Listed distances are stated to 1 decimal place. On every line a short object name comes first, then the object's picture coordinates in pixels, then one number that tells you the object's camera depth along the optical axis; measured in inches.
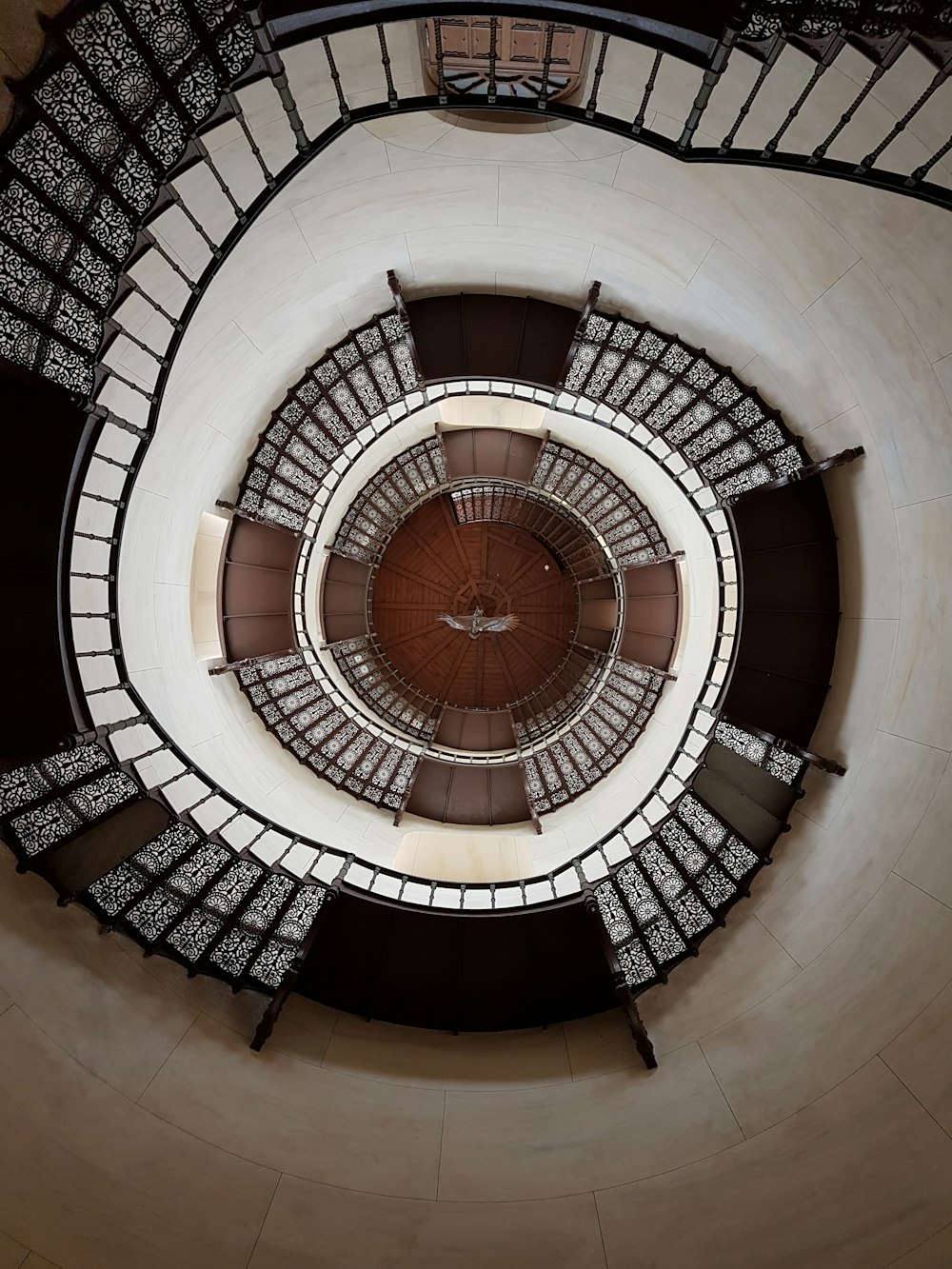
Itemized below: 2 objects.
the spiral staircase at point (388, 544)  178.2
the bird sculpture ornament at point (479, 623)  531.5
